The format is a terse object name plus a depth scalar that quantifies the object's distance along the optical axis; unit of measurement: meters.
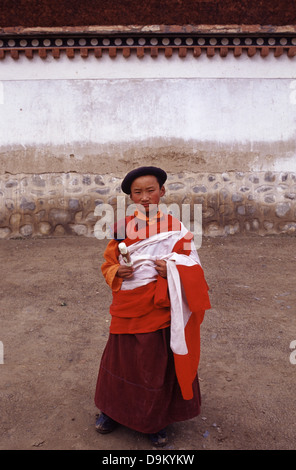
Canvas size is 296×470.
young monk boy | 2.36
